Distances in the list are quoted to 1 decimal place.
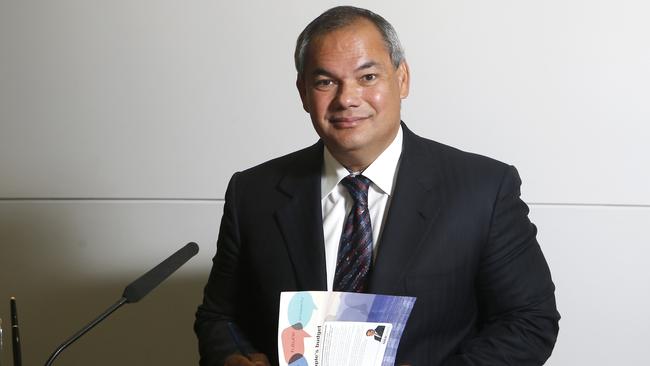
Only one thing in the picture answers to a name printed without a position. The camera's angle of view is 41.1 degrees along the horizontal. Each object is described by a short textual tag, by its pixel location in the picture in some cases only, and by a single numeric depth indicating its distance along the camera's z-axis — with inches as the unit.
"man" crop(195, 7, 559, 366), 73.2
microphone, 60.5
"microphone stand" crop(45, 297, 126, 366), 57.2
